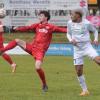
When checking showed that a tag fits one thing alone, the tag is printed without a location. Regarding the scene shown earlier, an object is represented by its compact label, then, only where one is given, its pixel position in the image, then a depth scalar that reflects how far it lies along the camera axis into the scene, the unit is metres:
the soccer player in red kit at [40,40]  15.45
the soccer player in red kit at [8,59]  20.55
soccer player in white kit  14.48
